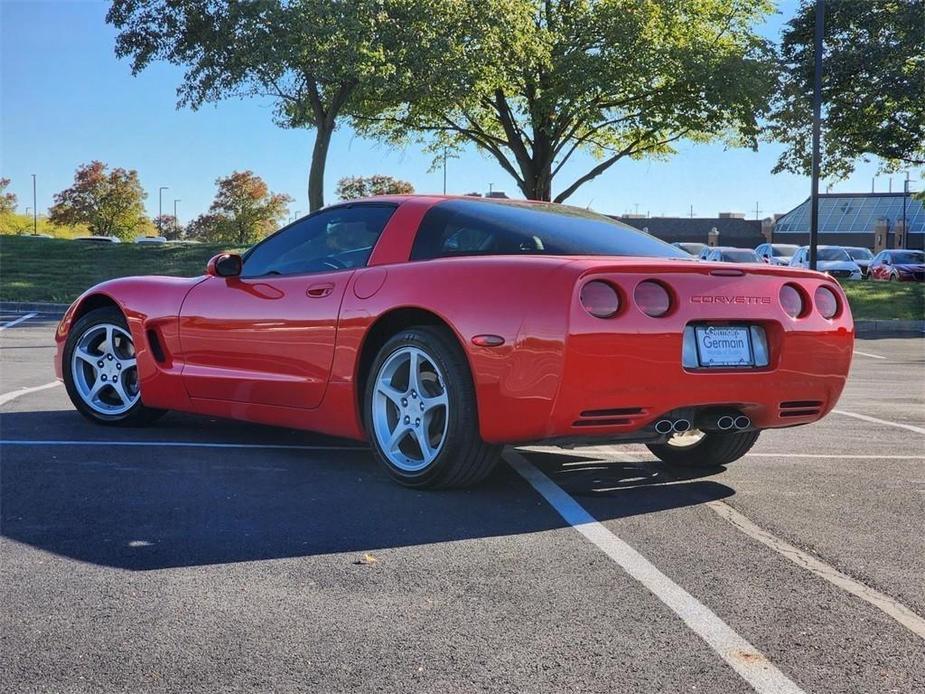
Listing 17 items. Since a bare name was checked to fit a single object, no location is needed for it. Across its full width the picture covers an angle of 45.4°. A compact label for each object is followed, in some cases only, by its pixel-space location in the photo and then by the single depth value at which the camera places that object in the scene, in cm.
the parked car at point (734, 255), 3475
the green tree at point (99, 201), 8219
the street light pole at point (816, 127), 2497
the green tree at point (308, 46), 2766
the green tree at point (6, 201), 9050
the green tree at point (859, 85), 3141
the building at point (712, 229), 9894
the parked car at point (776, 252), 4038
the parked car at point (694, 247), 4321
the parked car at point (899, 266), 3909
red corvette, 448
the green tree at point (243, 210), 7669
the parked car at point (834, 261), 3581
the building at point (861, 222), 8219
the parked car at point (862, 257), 4360
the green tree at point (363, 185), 7819
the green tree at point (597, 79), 3105
